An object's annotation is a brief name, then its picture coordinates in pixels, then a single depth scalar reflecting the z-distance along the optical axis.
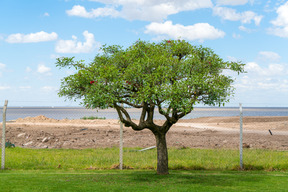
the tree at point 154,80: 8.70
